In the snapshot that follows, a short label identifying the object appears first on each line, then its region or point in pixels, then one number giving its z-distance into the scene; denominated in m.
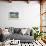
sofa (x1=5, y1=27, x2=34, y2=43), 1.96
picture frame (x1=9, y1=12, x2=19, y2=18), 2.27
